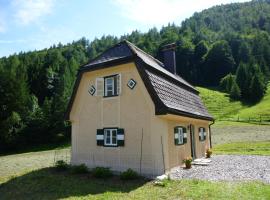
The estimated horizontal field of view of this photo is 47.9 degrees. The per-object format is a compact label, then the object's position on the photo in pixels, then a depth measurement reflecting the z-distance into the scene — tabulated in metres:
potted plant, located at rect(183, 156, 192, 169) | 15.93
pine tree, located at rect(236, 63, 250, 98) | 79.62
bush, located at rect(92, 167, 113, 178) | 13.98
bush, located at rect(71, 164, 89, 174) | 15.16
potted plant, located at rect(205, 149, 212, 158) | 21.77
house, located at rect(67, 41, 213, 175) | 14.48
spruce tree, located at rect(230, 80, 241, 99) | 78.75
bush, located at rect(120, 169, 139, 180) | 13.35
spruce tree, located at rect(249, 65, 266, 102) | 77.50
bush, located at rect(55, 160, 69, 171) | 16.41
